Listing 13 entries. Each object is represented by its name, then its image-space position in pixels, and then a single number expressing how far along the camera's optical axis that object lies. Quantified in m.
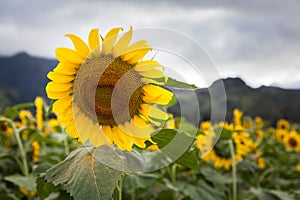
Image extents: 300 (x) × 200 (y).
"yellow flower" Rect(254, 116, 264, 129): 5.47
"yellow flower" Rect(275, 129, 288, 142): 5.03
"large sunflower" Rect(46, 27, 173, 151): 0.89
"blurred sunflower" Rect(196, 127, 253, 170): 2.60
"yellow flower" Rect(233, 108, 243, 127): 3.73
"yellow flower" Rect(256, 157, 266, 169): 3.29
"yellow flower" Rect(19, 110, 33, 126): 3.25
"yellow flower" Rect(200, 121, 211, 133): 3.24
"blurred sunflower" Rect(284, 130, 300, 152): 4.51
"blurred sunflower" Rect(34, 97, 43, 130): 3.11
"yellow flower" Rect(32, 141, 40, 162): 2.50
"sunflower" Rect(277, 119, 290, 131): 5.57
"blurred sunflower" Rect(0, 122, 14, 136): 2.63
